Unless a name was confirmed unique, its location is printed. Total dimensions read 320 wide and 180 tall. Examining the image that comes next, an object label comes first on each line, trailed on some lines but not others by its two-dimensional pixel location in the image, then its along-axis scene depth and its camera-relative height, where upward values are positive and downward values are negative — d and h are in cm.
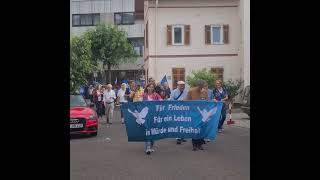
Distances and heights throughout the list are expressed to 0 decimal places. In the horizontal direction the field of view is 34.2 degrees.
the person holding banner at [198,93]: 1260 -21
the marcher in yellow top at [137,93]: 1793 -30
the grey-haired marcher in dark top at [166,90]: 1948 -21
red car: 1544 -106
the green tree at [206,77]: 3089 +45
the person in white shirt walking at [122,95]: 2111 -43
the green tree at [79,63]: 2466 +104
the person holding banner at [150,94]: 1339 -25
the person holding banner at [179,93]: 1373 -23
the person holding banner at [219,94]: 1689 -31
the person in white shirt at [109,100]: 2050 -61
